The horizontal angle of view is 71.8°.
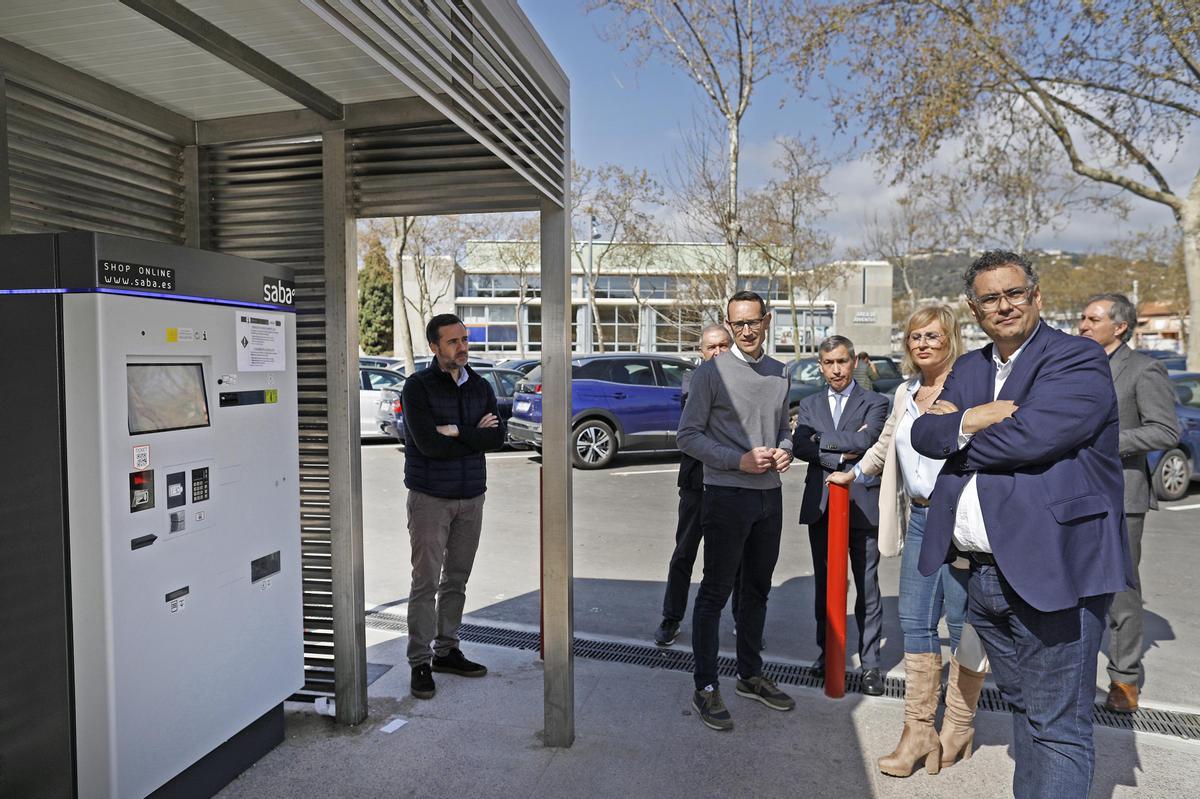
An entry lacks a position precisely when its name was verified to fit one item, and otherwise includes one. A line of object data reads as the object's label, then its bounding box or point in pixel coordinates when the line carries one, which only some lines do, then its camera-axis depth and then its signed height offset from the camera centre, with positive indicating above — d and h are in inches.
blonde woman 135.8 -39.0
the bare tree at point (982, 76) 557.9 +202.5
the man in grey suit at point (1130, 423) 155.9 -11.3
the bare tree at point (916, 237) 1081.0 +188.3
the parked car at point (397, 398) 545.3 -19.4
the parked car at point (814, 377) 612.4 -9.2
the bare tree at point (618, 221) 1006.4 +183.2
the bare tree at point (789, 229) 847.7 +154.3
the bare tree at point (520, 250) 1160.2 +171.6
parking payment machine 98.3 -17.8
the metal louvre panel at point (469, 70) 80.5 +36.0
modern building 1094.4 +126.3
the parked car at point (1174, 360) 816.3 +3.5
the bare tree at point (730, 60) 560.4 +211.7
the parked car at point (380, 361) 721.0 +8.0
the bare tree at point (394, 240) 852.6 +152.4
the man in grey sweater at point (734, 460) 147.6 -16.4
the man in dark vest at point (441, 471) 163.5 -20.5
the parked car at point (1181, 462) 385.4 -46.3
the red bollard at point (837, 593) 162.2 -44.5
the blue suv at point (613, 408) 481.1 -23.7
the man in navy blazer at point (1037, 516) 93.1 -17.6
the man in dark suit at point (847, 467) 169.0 -22.2
